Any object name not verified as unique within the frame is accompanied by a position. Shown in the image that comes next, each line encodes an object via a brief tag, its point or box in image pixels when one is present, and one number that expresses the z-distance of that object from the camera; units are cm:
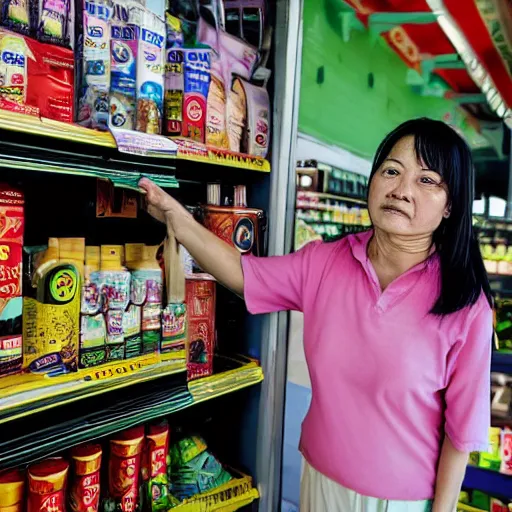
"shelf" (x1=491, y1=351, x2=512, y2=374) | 225
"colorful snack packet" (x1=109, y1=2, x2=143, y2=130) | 131
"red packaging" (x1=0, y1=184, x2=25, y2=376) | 115
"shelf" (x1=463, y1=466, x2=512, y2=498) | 223
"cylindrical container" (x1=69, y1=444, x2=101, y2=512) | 135
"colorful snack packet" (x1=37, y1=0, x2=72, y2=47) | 118
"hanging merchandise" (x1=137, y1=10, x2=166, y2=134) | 135
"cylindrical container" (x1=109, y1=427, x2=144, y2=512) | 145
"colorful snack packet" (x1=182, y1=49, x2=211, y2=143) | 153
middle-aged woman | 143
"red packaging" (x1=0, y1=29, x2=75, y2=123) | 110
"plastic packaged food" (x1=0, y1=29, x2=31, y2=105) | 110
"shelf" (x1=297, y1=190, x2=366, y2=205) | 269
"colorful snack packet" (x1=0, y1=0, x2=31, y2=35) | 112
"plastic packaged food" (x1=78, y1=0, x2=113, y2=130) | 125
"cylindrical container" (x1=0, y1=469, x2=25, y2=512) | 124
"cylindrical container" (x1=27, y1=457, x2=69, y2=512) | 126
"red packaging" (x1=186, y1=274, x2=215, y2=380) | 164
